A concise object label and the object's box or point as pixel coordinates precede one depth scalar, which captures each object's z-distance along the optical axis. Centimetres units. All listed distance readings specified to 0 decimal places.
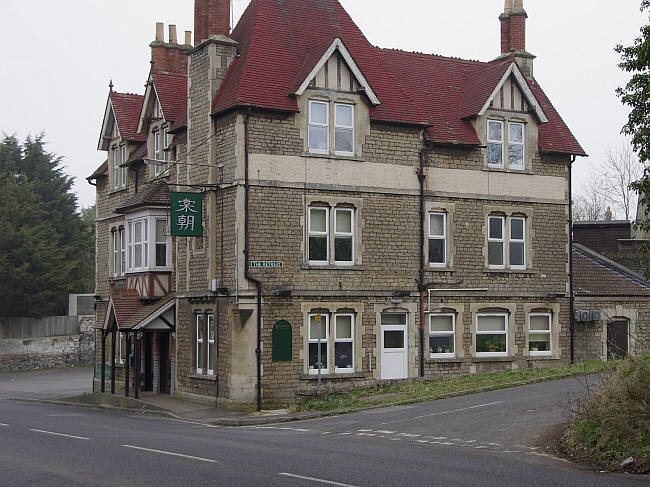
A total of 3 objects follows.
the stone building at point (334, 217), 2809
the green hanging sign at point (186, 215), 2838
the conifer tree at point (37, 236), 5672
